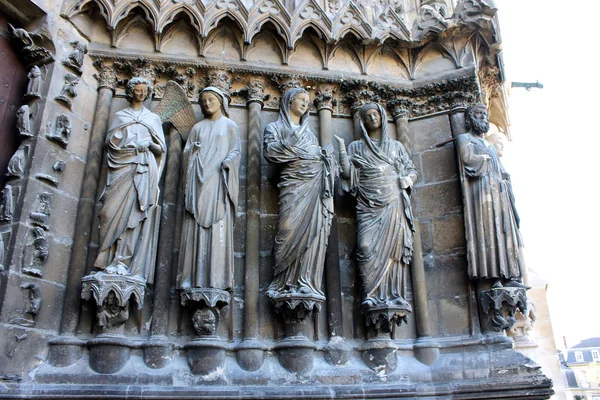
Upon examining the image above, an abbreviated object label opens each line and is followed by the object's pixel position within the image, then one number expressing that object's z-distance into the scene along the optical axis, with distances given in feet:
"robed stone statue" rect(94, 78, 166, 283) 18.60
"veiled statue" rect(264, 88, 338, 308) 19.66
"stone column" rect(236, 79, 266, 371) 19.20
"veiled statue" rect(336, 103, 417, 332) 20.10
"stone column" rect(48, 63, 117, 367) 18.12
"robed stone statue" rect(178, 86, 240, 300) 18.93
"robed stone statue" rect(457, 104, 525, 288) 20.62
